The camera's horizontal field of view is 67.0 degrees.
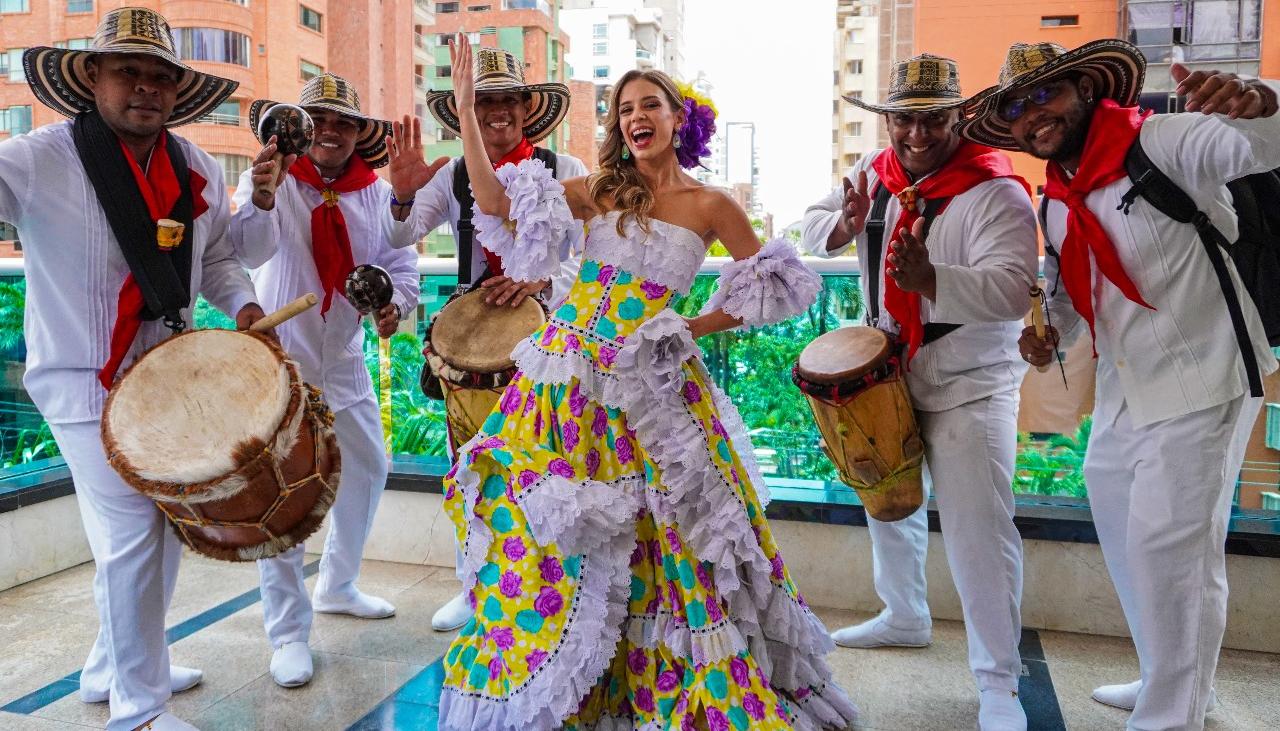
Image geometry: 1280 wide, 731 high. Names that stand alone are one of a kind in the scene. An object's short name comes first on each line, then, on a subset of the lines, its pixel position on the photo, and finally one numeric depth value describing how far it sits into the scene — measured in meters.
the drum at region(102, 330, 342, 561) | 2.40
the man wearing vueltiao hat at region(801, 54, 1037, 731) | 2.89
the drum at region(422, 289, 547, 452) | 3.15
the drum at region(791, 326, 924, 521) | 2.86
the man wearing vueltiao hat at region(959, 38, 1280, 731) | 2.47
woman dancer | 2.55
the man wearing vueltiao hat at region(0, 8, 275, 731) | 2.68
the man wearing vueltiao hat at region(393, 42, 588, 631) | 3.60
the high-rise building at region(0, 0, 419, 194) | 15.15
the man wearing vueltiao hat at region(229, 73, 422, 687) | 3.38
